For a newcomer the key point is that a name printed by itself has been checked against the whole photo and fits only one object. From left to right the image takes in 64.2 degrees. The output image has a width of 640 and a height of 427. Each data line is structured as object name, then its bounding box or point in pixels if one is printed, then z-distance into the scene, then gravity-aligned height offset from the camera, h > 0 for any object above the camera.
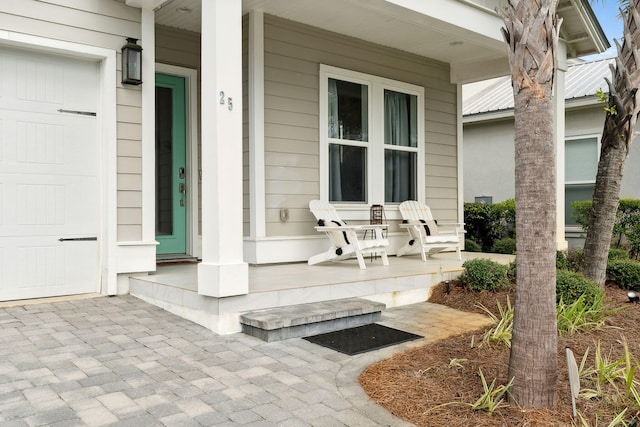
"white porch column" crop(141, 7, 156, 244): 4.91 +0.83
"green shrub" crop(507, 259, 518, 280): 5.29 -0.63
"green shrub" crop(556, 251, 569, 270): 5.37 -0.54
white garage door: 4.41 +0.33
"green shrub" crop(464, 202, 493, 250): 9.34 -0.21
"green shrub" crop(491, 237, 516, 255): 8.33 -0.58
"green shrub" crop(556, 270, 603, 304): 4.29 -0.66
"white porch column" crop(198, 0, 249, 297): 3.66 +0.44
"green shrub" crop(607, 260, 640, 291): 5.46 -0.68
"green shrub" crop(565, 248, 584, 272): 5.60 -0.57
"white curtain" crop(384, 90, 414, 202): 6.95 +0.83
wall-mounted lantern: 4.73 +1.39
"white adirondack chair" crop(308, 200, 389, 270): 5.40 -0.31
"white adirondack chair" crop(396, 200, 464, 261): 6.30 -0.27
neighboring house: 9.21 +1.39
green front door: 5.89 +0.55
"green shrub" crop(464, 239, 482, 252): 8.82 -0.60
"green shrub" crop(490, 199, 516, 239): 9.05 -0.16
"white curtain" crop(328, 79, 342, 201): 6.29 +0.76
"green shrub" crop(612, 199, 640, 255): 7.90 -0.16
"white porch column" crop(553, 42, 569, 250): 6.58 +1.04
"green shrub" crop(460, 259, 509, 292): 4.96 -0.63
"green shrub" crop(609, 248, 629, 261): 6.41 -0.55
